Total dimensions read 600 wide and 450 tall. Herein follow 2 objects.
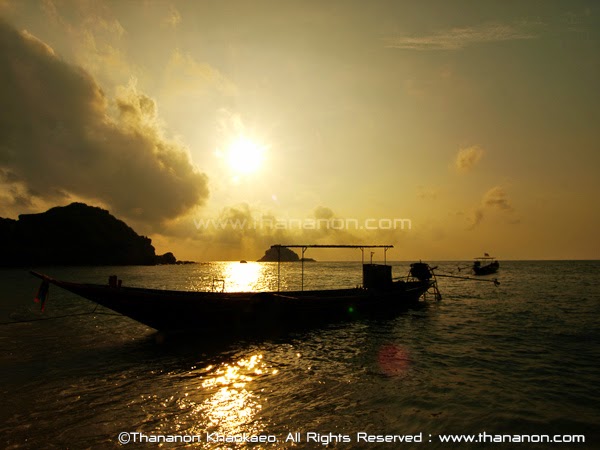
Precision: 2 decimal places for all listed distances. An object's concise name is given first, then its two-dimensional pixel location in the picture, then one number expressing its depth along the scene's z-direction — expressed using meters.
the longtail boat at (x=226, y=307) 15.31
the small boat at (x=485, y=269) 75.19
